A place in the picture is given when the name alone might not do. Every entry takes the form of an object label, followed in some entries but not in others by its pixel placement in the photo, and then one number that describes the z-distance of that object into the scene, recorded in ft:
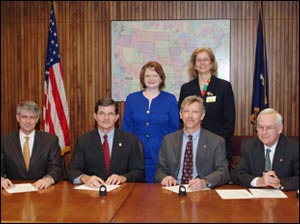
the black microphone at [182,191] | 8.67
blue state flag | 17.28
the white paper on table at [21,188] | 9.16
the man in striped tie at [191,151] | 10.53
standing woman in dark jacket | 13.00
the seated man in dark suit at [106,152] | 10.94
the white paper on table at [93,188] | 9.32
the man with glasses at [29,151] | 10.43
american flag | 16.90
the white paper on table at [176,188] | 9.18
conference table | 6.98
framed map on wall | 18.84
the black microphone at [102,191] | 8.66
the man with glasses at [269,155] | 9.75
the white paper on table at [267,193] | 8.60
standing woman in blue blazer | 12.69
